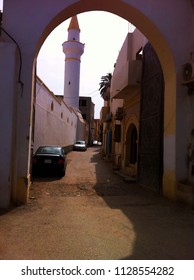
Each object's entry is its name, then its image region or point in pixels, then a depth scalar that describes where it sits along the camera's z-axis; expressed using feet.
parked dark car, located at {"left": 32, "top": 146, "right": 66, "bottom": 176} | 34.42
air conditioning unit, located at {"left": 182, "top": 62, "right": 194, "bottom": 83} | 20.14
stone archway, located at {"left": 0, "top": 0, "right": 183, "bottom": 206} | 19.47
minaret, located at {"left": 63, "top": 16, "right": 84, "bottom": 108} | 109.34
